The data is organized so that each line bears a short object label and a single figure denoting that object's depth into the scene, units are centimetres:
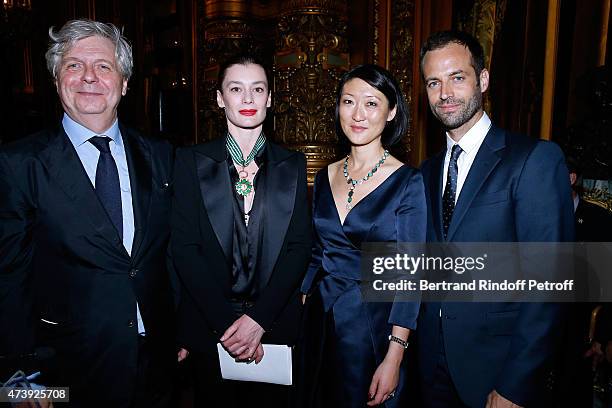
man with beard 145
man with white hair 146
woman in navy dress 166
